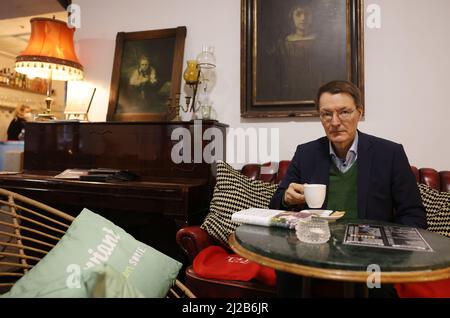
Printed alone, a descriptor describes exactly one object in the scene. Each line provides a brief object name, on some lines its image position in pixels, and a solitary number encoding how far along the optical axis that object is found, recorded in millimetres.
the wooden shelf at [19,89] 6511
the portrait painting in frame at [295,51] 2537
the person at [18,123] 5508
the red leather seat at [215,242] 1670
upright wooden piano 2344
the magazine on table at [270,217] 1256
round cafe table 896
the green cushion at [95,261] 1021
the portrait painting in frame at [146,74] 2992
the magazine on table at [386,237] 1059
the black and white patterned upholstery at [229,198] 2018
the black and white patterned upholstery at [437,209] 1785
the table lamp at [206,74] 2820
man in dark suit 1631
